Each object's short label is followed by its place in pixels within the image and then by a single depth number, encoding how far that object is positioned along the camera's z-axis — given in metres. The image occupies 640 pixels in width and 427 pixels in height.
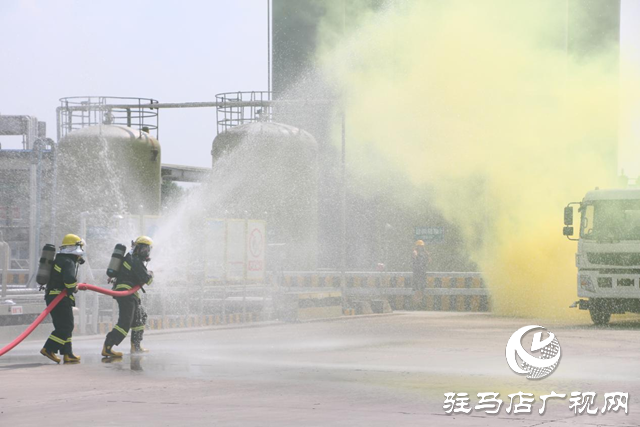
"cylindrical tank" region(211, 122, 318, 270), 34.78
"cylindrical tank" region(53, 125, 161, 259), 32.62
